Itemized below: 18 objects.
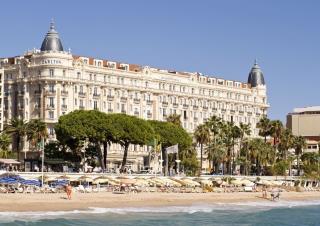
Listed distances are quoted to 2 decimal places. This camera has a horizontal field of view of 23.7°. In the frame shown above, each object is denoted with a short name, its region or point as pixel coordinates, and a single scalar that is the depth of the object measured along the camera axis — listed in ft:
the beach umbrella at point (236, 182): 384.06
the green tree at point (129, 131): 395.34
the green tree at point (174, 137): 428.97
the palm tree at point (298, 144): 506.07
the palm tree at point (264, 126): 483.10
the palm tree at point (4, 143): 364.79
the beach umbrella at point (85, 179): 318.04
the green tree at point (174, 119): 466.86
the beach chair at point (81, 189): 285.43
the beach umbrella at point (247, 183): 379.55
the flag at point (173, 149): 363.07
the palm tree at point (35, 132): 378.32
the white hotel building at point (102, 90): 467.93
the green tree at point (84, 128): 390.42
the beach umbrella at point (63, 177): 314.84
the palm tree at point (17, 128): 379.96
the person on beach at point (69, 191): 254.06
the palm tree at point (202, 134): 453.17
